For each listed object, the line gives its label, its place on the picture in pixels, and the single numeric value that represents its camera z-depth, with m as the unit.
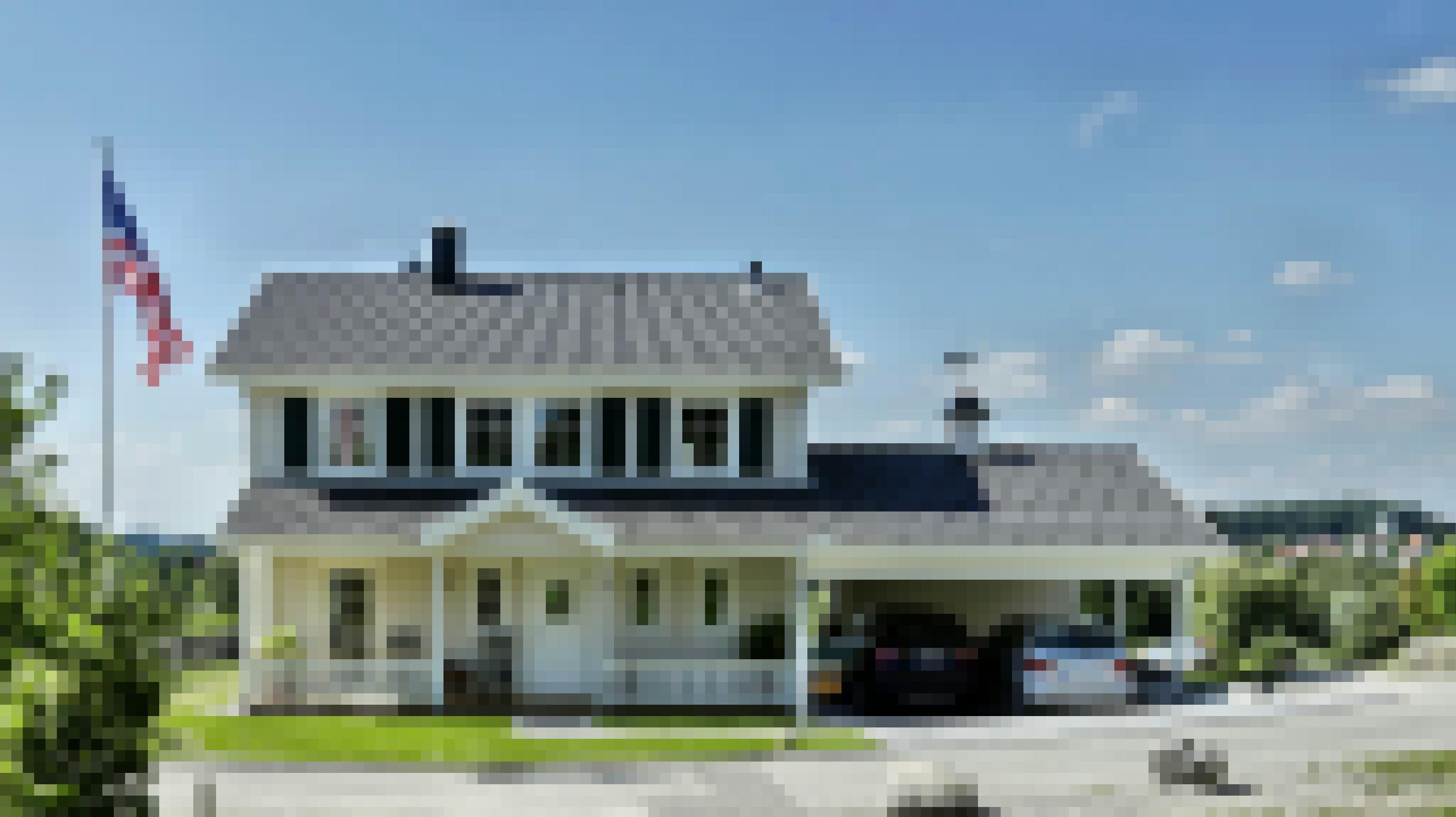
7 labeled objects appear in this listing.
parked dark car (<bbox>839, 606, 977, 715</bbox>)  22.66
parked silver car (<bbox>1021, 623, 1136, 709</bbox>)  22.73
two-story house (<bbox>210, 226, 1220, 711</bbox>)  22.23
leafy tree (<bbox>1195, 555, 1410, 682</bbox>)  31.55
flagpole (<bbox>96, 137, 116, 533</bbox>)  22.84
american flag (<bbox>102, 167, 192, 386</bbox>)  22.61
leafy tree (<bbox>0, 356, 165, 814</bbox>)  9.69
